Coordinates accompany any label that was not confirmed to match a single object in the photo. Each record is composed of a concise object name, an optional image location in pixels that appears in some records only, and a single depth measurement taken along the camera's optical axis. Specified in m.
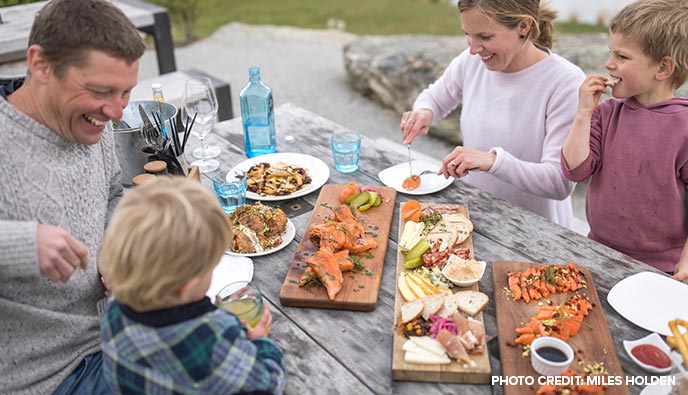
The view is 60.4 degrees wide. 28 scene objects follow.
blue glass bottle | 3.01
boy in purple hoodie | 2.27
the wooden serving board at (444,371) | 1.63
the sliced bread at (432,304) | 1.82
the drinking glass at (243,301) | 1.71
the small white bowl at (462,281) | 1.96
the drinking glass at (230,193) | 2.52
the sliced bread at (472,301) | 1.85
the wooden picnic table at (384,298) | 1.67
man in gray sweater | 1.69
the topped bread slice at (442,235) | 2.17
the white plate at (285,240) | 2.22
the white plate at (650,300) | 1.85
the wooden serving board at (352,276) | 1.94
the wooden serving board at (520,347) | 1.63
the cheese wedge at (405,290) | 1.92
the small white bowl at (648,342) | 1.68
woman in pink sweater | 2.68
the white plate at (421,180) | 2.68
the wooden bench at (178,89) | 5.03
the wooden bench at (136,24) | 4.89
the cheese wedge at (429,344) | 1.68
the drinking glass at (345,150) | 2.86
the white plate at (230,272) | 2.05
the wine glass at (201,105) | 2.98
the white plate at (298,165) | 2.65
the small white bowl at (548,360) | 1.57
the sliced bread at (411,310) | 1.79
